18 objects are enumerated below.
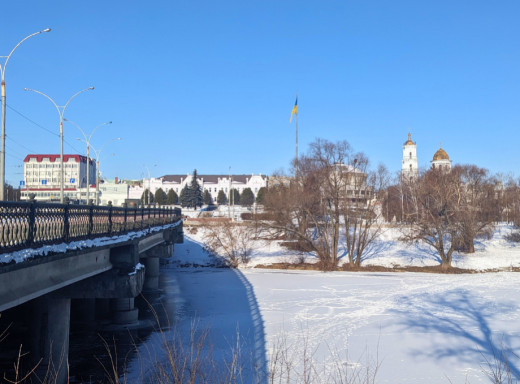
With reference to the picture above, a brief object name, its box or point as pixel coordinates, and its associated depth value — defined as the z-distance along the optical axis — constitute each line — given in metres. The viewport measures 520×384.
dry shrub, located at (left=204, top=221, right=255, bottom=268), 52.53
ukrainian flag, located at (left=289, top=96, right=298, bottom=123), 73.23
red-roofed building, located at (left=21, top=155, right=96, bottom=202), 150.00
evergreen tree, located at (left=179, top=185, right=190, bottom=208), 134.38
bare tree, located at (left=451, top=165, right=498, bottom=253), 50.41
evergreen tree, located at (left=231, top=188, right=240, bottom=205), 157.75
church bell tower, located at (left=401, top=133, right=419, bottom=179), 145.50
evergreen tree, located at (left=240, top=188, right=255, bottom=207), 147.25
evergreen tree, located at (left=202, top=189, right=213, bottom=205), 156.00
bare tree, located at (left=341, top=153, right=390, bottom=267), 51.81
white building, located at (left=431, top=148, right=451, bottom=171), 136.88
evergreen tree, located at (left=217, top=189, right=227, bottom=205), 154.75
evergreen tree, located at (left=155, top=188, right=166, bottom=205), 144.62
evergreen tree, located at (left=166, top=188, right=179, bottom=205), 144.38
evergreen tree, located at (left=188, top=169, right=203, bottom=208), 134.12
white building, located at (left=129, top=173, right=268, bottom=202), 165.50
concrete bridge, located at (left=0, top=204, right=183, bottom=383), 9.86
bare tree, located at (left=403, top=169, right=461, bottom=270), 49.69
